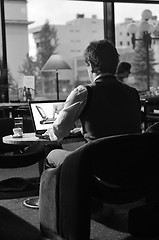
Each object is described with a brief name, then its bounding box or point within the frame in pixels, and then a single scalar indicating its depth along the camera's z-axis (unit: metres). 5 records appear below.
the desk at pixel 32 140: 3.31
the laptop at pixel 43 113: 3.66
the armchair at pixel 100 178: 2.35
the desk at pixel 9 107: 6.87
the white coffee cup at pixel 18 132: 3.64
